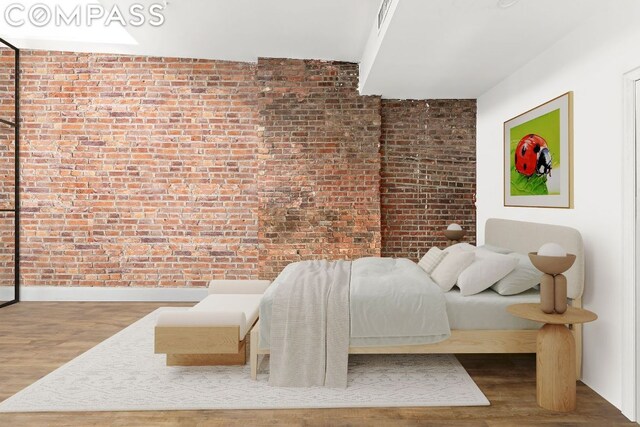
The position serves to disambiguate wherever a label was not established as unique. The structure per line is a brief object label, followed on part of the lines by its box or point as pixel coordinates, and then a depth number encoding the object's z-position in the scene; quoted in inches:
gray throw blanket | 134.2
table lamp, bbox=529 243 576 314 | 120.2
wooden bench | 135.6
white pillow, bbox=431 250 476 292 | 151.3
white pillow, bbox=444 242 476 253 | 164.9
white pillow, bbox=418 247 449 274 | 170.2
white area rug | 122.7
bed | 136.6
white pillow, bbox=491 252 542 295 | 143.9
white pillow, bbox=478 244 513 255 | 178.5
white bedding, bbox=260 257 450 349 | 136.0
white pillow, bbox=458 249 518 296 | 144.9
